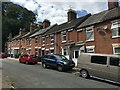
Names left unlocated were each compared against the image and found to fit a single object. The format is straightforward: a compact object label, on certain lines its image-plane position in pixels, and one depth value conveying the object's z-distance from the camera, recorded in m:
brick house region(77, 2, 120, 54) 9.21
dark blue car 8.96
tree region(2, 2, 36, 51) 30.22
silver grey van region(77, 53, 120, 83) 6.08
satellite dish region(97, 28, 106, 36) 9.81
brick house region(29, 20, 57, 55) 15.51
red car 12.75
